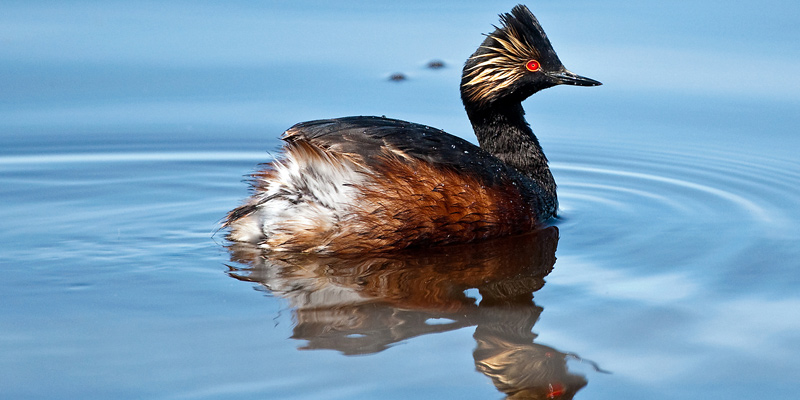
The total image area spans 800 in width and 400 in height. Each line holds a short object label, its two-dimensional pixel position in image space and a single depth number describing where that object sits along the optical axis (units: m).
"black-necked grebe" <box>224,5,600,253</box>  12.32
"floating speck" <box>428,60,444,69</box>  19.05
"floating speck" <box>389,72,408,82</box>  18.52
